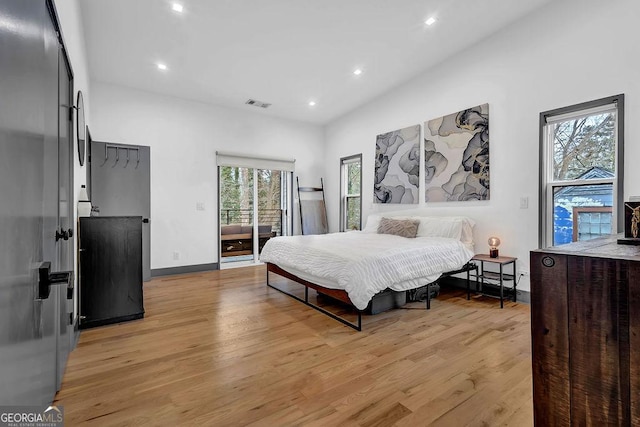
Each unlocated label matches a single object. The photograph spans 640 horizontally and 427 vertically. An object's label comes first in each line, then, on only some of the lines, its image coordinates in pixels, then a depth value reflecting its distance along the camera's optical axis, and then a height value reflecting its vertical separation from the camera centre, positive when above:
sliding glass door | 5.64 +0.11
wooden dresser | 0.84 -0.37
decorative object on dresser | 1.22 -0.04
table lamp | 3.58 -0.39
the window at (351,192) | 6.01 +0.47
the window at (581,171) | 2.86 +0.44
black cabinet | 2.74 -0.52
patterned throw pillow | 4.21 -0.19
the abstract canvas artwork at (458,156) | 3.84 +0.81
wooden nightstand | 3.33 -0.72
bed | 2.68 -0.45
